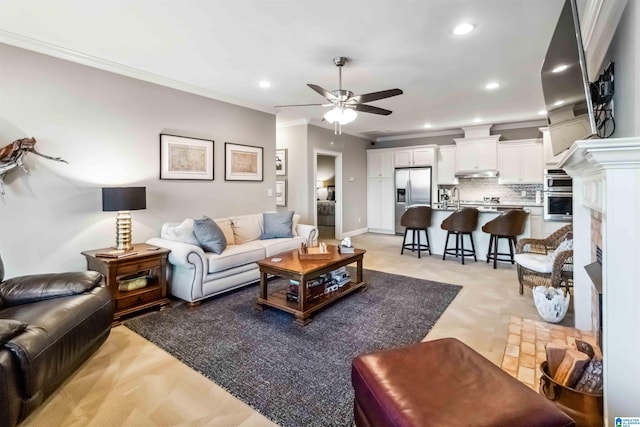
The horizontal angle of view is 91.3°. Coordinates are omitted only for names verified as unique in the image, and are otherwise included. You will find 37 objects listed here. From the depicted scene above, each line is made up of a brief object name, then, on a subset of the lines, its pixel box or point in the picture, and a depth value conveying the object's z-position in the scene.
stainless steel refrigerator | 7.28
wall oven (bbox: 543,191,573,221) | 5.27
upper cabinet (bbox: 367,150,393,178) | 7.93
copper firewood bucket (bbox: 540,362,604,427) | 1.35
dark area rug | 1.81
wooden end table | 2.83
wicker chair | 2.93
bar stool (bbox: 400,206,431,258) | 5.29
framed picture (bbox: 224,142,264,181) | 4.59
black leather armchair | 1.52
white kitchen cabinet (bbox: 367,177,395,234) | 7.92
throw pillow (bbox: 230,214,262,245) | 4.33
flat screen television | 1.62
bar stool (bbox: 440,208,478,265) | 4.85
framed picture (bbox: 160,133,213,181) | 3.83
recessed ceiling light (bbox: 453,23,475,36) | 2.61
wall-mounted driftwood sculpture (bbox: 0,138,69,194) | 2.64
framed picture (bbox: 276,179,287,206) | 6.55
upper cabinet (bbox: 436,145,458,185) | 7.16
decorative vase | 2.61
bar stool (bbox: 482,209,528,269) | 4.51
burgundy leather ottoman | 1.02
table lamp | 2.99
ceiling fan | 3.04
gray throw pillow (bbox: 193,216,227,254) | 3.45
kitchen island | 4.95
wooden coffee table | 2.79
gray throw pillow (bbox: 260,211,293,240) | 4.54
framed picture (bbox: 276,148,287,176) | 6.53
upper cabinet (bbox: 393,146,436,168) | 7.28
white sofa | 3.16
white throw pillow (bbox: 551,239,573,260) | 2.96
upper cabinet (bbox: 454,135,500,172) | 6.60
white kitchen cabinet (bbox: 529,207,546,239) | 5.48
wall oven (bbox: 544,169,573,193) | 5.32
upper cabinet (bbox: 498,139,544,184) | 6.22
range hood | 6.72
